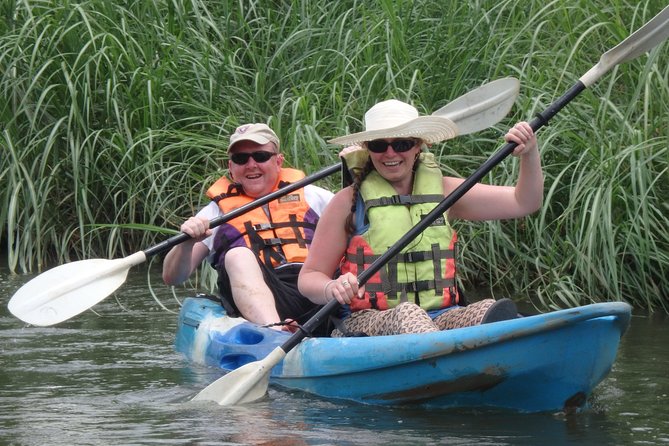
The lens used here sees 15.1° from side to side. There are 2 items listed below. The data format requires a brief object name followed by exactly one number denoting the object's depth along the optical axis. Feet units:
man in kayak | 27.56
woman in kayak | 23.88
